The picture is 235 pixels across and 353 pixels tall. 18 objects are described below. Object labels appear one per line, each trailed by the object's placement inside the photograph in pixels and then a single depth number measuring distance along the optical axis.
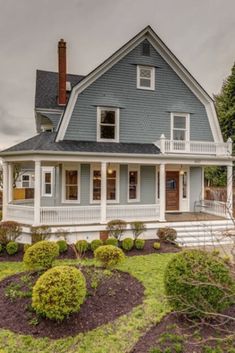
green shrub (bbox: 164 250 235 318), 4.99
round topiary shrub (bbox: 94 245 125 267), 7.77
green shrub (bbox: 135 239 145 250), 11.14
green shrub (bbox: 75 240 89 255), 10.03
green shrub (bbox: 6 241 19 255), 10.27
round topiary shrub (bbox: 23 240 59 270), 7.34
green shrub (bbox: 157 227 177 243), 11.81
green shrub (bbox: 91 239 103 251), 10.70
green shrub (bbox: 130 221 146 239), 11.88
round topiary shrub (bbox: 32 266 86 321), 5.14
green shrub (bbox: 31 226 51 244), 10.81
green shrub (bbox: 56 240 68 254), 10.61
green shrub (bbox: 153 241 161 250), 11.31
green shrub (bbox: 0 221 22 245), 10.63
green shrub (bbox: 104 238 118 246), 10.98
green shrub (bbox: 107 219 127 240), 11.65
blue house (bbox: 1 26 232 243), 12.43
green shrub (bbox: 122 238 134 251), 10.93
